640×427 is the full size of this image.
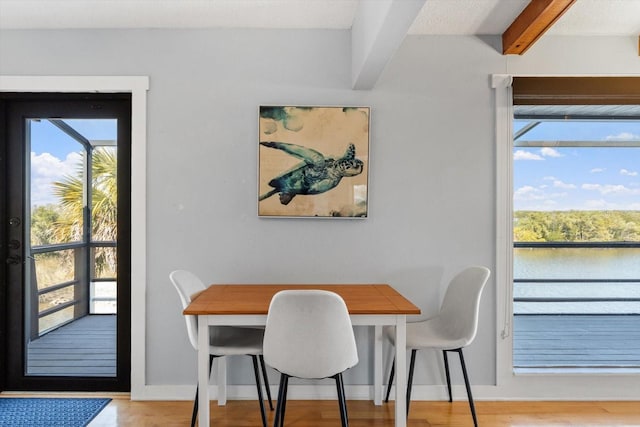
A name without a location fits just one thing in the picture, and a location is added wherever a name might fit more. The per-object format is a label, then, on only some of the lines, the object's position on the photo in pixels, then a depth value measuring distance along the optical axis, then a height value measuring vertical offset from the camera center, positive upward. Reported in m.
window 3.04 -0.09
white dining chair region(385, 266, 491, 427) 2.50 -0.65
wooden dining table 2.14 -0.47
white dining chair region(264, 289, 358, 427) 1.96 -0.53
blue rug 2.51 -1.16
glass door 2.99 -0.09
